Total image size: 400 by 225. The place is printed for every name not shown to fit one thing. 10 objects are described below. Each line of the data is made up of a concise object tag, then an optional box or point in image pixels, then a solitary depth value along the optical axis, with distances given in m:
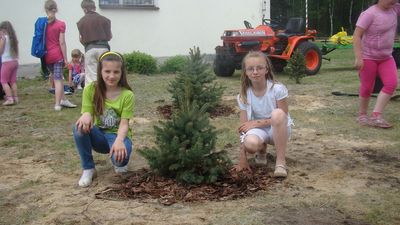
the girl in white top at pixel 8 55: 7.88
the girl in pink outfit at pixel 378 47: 5.82
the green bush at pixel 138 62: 12.13
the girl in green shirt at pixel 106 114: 3.88
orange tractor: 11.41
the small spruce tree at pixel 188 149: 3.61
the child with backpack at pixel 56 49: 7.34
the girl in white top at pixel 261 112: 3.91
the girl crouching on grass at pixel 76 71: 9.93
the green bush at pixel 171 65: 12.75
